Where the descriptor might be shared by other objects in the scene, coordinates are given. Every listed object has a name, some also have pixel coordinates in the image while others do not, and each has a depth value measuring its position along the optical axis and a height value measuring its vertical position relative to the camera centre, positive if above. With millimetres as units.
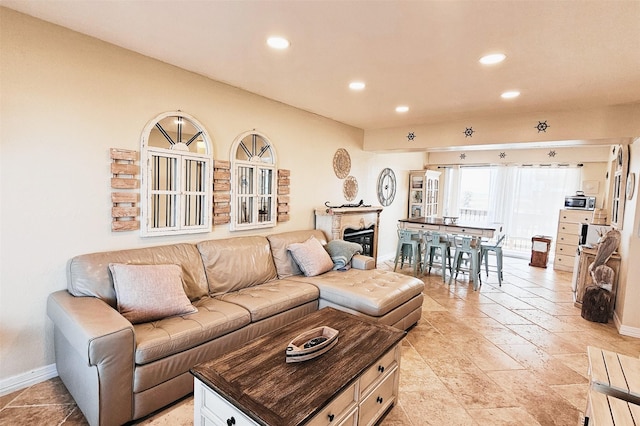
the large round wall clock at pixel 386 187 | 6181 +213
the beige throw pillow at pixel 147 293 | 2156 -742
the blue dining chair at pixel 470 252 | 4727 -812
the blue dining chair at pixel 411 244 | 5281 -775
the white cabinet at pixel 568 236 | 5922 -613
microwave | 5875 +39
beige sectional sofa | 1773 -915
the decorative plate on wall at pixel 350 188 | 5152 +130
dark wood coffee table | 1402 -928
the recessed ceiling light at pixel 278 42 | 2178 +1065
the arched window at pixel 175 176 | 2676 +120
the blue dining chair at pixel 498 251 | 4898 -783
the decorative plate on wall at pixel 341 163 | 4879 +512
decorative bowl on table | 1726 -871
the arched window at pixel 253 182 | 3404 +109
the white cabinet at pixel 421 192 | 7090 +145
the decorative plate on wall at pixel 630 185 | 3416 +241
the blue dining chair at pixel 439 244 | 5020 -725
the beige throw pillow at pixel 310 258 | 3518 -727
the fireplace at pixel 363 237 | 4681 -629
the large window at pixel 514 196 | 6695 +126
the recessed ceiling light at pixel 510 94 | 3102 +1082
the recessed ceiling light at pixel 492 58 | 2296 +1064
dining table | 4930 -466
